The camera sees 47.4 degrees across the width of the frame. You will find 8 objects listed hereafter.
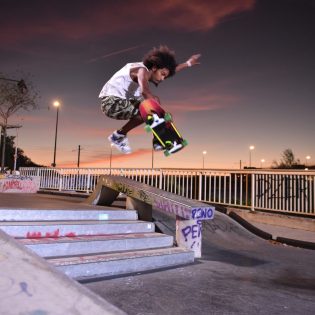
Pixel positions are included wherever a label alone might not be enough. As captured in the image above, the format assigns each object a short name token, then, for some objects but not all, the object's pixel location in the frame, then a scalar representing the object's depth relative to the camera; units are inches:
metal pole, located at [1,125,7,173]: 965.7
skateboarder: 263.9
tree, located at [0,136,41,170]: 2669.8
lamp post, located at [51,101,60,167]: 1289.4
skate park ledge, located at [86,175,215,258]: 222.7
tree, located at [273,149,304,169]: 2763.3
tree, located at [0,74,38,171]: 998.4
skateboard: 255.3
